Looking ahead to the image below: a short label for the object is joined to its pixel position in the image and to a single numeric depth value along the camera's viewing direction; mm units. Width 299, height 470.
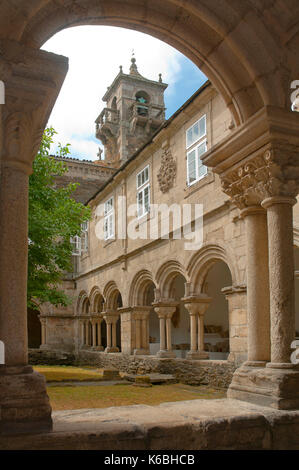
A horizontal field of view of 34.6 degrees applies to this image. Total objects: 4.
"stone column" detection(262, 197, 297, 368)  3463
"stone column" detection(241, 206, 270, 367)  3791
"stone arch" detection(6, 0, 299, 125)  3488
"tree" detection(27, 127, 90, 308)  10367
